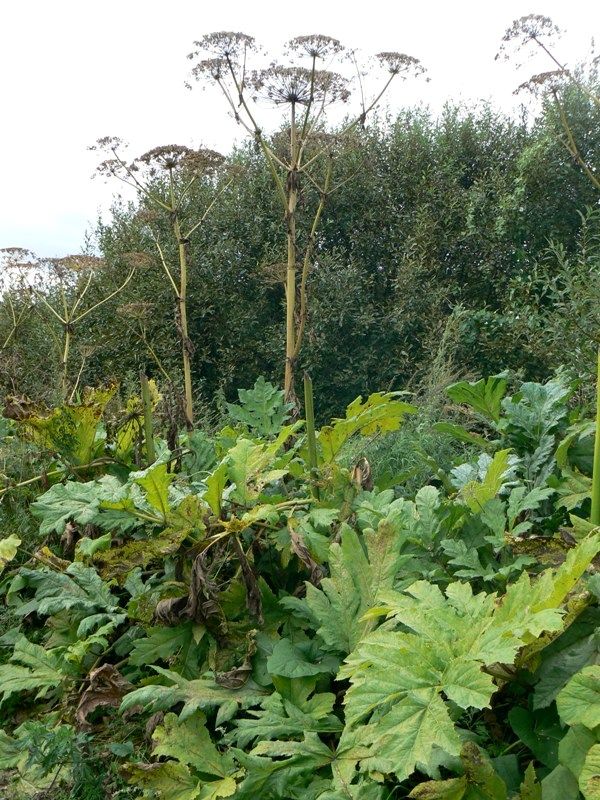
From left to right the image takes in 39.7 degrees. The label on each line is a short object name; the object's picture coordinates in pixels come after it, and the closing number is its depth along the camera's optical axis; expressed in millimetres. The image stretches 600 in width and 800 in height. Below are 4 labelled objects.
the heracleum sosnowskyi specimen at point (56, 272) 6180
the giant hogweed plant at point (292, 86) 5672
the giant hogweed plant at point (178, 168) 5461
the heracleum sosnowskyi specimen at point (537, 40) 5898
